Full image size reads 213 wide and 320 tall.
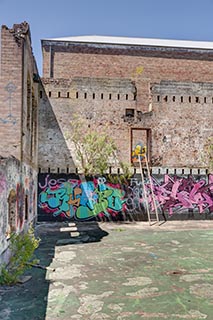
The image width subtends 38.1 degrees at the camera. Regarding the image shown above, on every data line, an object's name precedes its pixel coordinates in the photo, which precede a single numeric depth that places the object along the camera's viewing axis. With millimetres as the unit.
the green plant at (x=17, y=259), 4660
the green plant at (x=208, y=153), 14805
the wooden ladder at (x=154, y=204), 12039
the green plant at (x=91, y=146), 13173
